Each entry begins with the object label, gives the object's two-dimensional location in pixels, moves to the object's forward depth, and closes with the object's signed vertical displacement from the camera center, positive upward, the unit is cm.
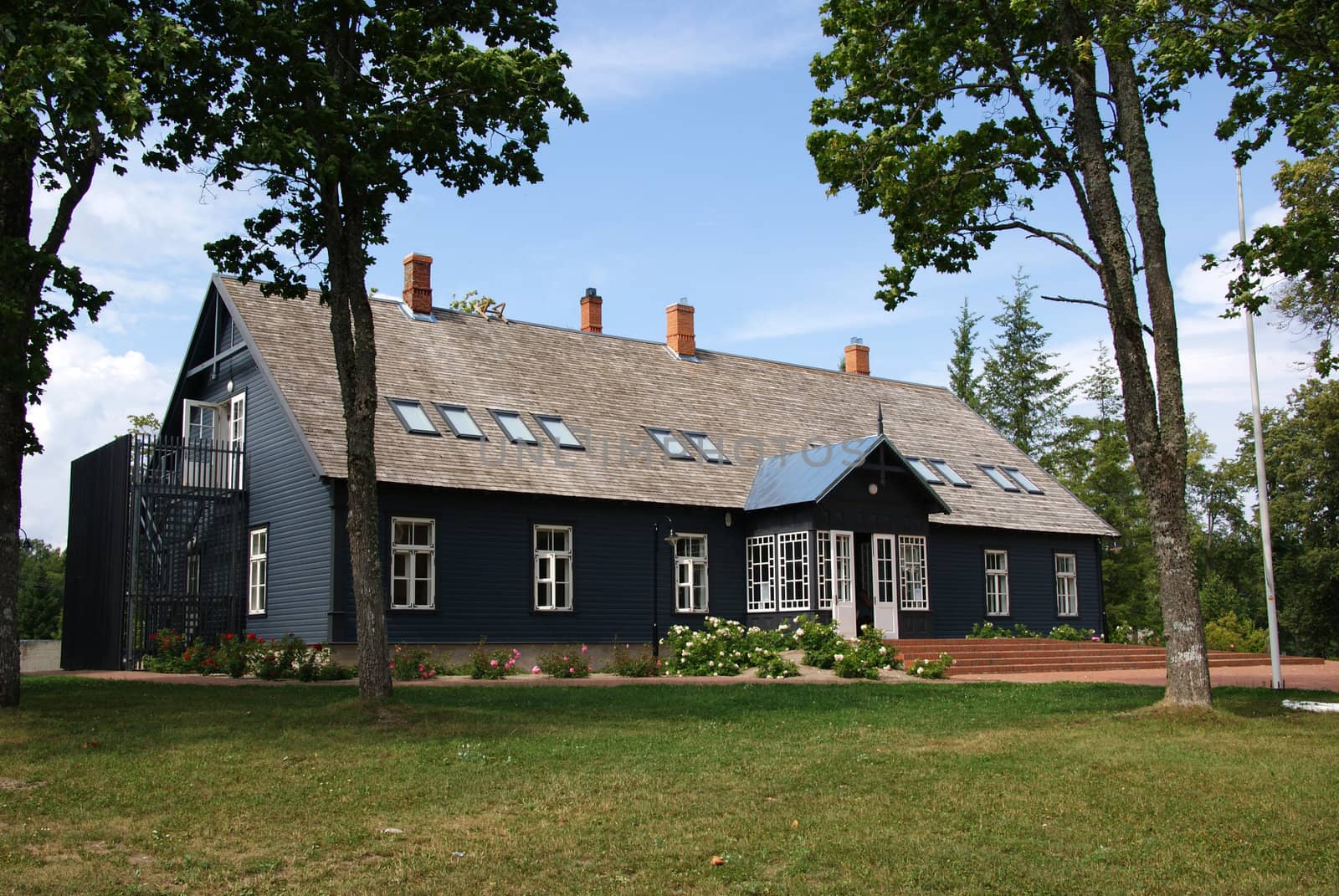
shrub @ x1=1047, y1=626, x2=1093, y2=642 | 2962 -134
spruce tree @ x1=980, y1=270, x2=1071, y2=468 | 5184 +834
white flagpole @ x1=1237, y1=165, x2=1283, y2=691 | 1798 +91
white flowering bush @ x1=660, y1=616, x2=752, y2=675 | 2134 -120
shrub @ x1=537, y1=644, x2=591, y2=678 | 2056 -137
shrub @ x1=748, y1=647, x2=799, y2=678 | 2031 -138
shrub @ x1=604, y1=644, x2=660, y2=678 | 2073 -140
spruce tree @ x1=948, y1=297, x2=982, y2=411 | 5384 +990
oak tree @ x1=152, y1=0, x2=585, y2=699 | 1252 +513
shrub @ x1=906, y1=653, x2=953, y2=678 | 2061 -147
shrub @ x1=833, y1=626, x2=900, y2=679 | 2020 -130
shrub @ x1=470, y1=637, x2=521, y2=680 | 1998 -130
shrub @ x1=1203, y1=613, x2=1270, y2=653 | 3109 -156
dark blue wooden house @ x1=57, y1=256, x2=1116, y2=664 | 2244 +175
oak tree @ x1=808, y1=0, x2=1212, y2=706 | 1349 +529
